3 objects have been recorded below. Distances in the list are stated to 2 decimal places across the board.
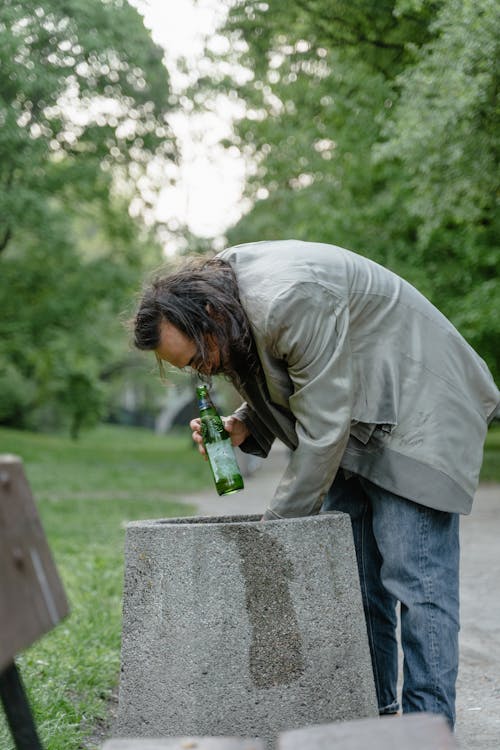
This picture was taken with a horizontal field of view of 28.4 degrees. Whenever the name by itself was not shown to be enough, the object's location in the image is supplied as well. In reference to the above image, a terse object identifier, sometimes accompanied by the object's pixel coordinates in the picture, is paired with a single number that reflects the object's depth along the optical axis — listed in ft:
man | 10.09
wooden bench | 6.20
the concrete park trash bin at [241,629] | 10.03
